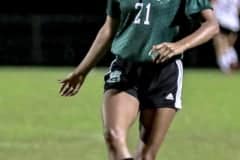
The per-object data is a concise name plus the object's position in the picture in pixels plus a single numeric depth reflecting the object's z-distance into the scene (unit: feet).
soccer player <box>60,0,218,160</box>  49.19
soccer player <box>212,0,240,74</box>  153.69
